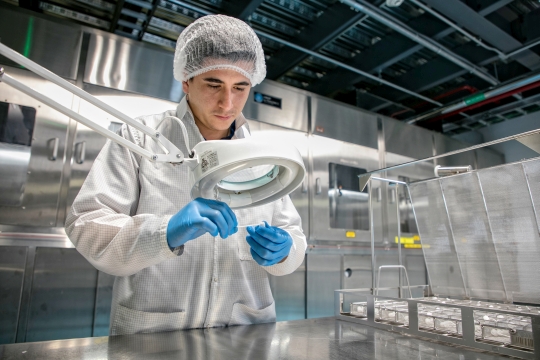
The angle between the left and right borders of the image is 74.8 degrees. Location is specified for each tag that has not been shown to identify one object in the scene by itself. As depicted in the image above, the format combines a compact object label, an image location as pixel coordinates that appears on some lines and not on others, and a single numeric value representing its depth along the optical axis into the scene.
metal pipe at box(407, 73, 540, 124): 3.03
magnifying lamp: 0.60
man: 0.88
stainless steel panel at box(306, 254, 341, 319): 2.87
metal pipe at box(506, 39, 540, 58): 2.74
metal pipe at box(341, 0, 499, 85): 2.40
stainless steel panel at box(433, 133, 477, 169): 4.17
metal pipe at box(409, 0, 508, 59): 2.46
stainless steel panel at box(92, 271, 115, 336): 2.05
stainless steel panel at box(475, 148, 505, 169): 4.64
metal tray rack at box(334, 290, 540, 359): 0.76
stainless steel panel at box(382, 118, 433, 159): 3.72
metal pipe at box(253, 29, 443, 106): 2.77
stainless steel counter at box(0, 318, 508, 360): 0.74
